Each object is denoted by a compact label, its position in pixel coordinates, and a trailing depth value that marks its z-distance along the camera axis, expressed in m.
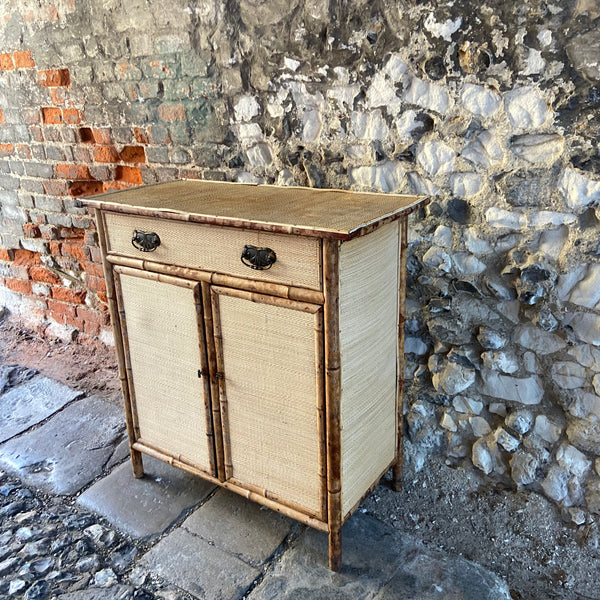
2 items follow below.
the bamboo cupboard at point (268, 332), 1.59
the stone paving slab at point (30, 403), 2.72
